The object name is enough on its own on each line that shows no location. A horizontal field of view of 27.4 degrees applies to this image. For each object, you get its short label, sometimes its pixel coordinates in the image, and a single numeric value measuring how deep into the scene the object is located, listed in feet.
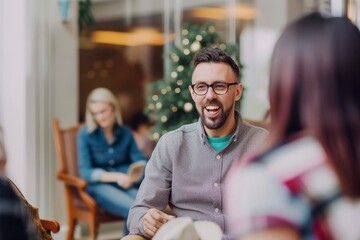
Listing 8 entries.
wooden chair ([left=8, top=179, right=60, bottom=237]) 11.81
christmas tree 21.34
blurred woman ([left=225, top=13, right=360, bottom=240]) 4.26
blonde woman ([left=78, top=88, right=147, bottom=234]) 20.12
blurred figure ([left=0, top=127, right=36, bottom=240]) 5.24
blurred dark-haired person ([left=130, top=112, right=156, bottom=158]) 26.02
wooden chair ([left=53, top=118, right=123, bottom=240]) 20.67
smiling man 10.29
